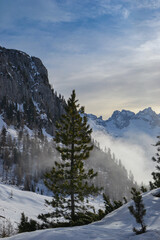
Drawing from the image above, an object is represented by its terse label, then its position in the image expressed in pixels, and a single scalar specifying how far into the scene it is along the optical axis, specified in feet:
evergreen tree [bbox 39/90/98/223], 63.82
